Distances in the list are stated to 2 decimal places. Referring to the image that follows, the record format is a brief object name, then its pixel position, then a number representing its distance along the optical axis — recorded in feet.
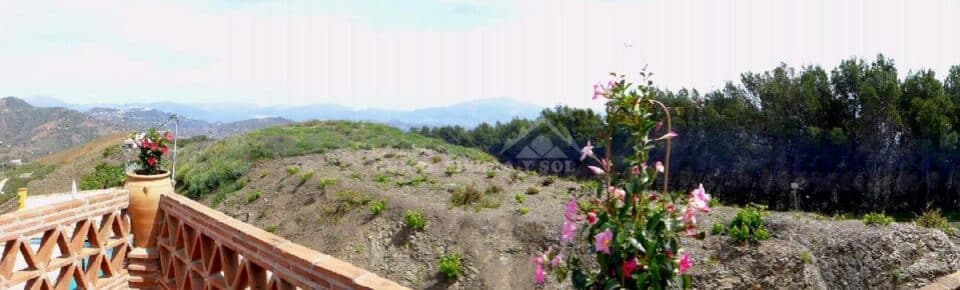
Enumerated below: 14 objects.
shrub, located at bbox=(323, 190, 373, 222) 40.75
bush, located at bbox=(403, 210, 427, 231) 35.99
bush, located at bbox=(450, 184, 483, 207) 40.09
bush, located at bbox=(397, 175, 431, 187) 46.16
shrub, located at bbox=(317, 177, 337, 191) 46.28
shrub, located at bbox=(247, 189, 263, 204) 48.67
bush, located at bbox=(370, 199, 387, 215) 38.60
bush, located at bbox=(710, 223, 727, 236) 31.99
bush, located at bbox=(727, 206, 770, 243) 31.07
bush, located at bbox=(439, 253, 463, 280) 31.58
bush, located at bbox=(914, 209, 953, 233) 33.40
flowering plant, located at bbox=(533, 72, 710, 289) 5.56
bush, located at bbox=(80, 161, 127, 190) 65.84
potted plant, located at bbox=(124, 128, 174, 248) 13.32
